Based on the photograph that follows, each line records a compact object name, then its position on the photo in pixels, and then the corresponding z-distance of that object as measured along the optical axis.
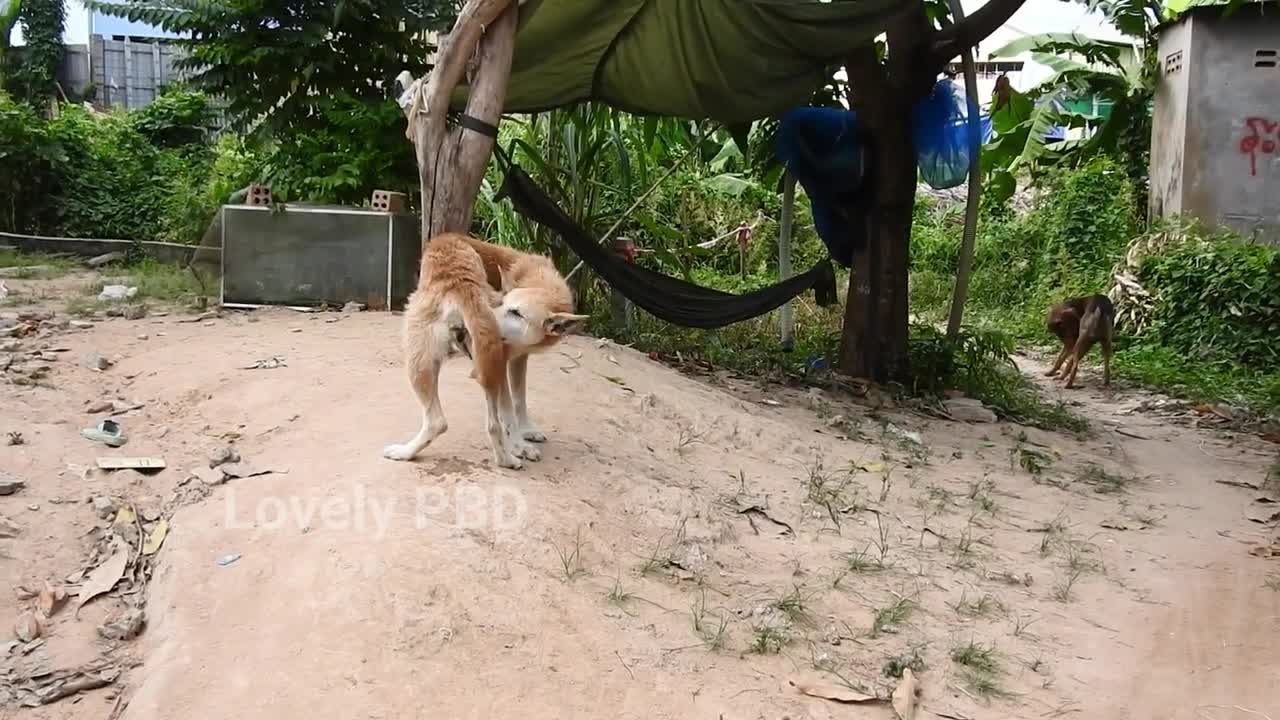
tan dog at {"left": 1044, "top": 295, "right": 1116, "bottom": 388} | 8.83
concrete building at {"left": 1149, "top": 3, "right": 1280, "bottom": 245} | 10.59
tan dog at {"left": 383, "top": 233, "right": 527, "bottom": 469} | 3.87
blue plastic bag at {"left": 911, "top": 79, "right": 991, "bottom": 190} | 7.21
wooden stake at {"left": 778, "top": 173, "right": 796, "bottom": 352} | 7.97
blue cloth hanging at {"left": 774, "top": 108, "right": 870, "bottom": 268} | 7.20
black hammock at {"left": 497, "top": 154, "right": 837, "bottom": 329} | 6.38
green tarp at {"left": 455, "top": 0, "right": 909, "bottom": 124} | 5.58
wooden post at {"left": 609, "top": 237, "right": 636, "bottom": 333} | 7.77
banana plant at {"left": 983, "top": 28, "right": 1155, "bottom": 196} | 12.64
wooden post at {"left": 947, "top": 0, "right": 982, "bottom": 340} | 6.89
